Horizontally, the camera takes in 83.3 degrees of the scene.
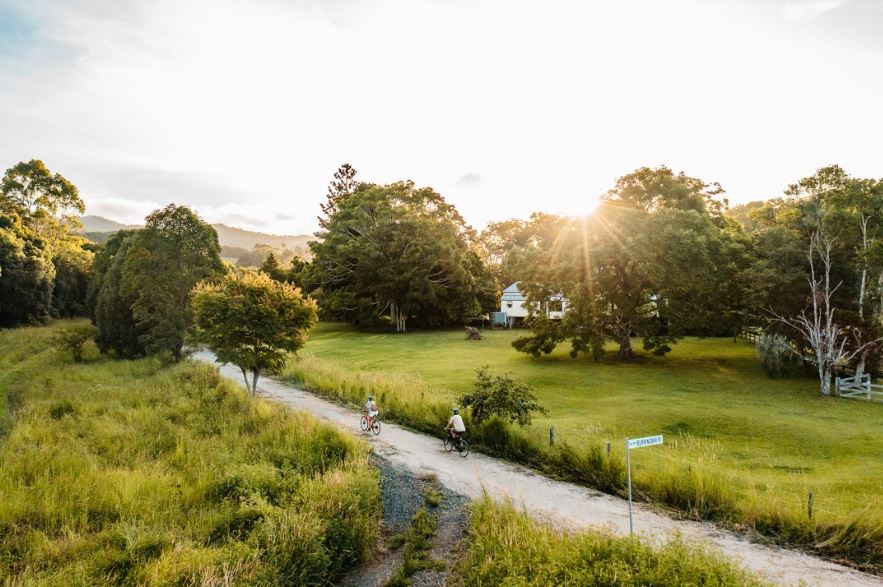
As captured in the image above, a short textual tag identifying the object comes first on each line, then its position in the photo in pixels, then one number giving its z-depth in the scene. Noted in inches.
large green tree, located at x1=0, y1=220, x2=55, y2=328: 1988.2
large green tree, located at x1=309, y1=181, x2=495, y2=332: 2279.8
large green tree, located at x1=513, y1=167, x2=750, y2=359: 1198.9
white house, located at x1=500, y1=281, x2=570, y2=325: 2559.1
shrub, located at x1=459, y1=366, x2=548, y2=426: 643.5
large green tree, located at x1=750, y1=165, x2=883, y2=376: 1004.6
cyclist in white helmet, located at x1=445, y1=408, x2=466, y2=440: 627.4
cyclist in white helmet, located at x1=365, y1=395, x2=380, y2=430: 709.3
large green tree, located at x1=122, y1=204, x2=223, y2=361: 1214.3
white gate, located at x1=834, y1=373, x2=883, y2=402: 1016.4
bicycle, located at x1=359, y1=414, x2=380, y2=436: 717.9
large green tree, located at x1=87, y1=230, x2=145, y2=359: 1385.3
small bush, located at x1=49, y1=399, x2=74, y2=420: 815.7
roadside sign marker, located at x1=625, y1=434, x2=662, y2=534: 378.9
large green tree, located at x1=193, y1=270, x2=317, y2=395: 846.5
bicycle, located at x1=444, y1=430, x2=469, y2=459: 629.3
